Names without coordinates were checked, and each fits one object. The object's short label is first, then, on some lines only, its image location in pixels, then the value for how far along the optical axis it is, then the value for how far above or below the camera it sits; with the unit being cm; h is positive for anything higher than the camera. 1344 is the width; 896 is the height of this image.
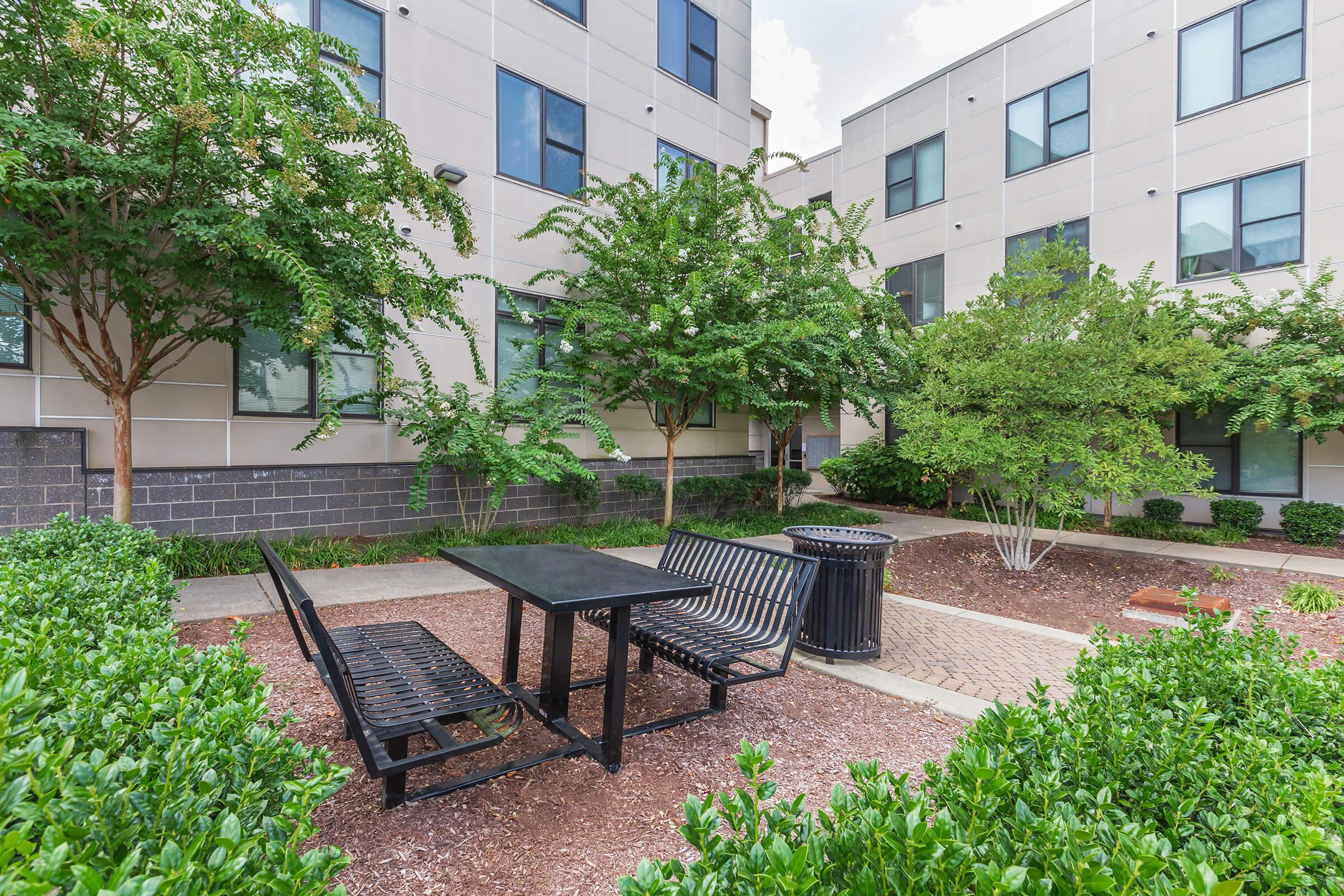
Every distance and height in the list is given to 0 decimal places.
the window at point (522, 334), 963 +174
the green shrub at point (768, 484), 1270 -88
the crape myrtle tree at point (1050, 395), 715 +61
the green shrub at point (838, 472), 1633 -78
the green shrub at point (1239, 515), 1095 -123
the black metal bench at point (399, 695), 234 -112
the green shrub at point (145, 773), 96 -68
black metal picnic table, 293 -77
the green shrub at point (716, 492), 1166 -97
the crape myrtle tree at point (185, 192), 461 +216
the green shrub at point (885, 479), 1452 -87
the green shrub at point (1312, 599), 646 -163
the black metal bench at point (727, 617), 345 -115
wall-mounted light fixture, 882 +387
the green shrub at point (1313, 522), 1004 -125
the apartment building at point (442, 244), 654 +310
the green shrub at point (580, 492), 1002 -83
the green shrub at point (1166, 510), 1170 -123
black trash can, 454 -116
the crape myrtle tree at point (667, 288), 874 +233
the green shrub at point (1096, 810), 107 -80
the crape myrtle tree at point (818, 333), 936 +169
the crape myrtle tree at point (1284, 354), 935 +150
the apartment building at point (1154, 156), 1066 +598
